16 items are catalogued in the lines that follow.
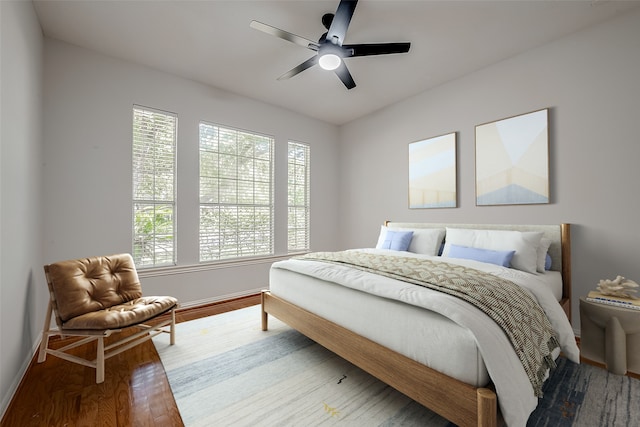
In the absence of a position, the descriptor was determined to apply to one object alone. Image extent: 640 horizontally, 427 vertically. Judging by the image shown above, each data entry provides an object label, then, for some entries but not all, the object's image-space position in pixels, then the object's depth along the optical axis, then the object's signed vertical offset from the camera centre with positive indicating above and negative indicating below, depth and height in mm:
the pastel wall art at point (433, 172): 3430 +584
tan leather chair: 1864 -704
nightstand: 1858 -862
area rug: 1494 -1136
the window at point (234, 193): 3576 +321
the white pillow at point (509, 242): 2371 -260
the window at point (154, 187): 3082 +348
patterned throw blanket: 1288 -464
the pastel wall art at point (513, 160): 2713 +601
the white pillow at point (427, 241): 3166 -301
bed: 1149 -646
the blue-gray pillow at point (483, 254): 2363 -368
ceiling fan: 2021 +1407
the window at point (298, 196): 4449 +331
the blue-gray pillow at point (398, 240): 3274 -310
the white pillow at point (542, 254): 2430 -353
